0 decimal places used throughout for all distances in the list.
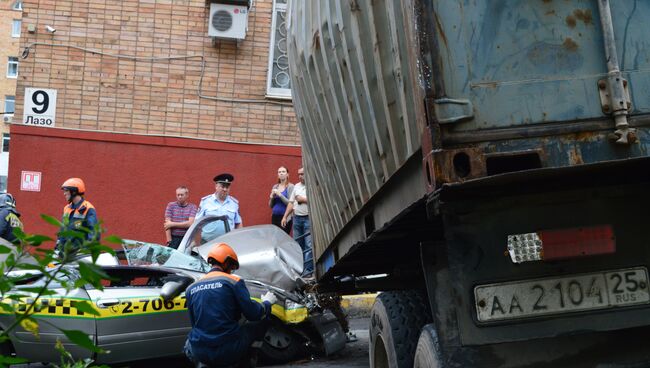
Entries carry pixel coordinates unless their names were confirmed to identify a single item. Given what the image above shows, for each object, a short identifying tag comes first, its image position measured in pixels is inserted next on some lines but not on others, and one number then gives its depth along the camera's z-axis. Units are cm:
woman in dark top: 1335
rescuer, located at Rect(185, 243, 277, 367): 645
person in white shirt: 1207
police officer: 1202
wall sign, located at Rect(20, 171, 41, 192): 1410
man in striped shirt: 1258
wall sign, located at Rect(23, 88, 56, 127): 1421
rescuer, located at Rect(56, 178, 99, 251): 948
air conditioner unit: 1463
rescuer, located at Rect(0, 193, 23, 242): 998
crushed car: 792
